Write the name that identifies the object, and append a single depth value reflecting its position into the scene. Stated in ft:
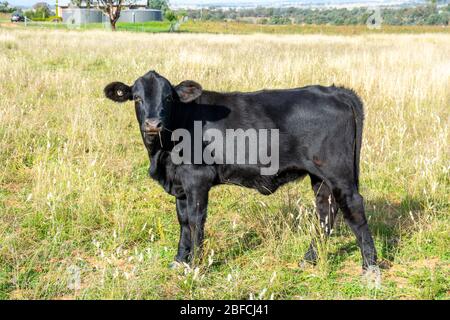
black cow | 13.05
